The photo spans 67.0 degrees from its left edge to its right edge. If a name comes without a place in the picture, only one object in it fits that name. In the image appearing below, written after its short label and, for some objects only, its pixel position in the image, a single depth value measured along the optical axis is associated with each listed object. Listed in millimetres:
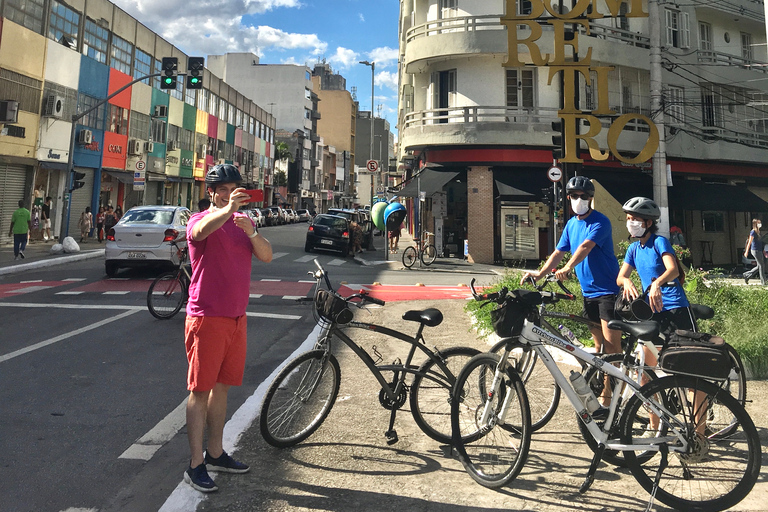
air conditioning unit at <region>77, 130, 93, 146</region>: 27755
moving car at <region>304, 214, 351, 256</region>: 24312
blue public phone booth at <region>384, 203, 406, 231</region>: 24281
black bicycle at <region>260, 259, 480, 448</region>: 4102
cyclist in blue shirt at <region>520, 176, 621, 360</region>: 4602
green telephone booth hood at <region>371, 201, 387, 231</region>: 27788
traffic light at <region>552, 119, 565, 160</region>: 14945
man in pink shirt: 3453
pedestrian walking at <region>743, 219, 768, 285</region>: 17453
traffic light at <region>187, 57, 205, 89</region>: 18688
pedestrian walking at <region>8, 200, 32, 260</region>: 17516
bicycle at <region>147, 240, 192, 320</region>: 8969
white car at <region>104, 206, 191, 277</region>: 13188
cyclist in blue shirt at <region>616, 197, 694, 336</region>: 4227
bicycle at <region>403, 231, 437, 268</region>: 21533
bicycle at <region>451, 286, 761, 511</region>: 3295
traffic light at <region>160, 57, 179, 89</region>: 19734
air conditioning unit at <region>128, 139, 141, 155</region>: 33562
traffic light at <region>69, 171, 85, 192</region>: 21972
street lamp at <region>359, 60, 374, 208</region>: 49088
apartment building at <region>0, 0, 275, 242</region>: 24062
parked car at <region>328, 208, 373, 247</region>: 25850
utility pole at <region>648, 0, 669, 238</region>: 18375
